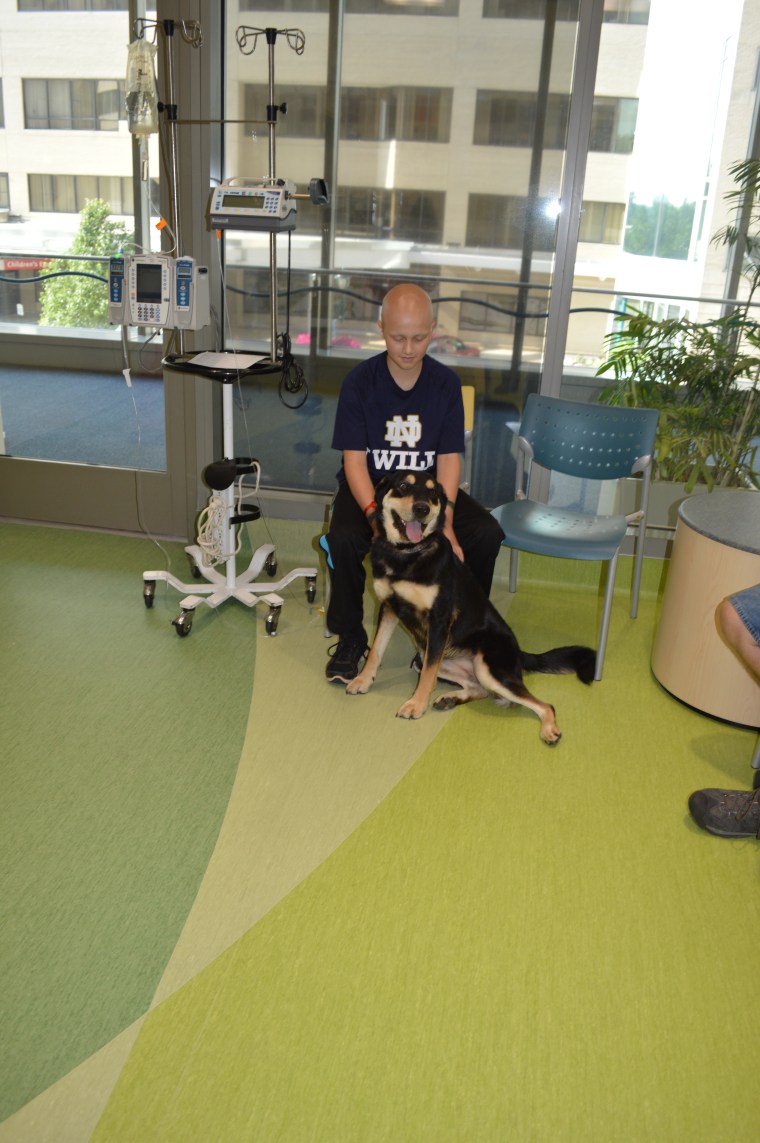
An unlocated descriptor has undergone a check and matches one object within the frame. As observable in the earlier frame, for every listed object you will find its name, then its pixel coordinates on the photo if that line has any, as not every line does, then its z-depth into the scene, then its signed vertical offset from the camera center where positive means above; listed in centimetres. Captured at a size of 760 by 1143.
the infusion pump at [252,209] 348 +12
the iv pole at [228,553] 347 -123
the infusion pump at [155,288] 373 -19
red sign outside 430 -14
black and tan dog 295 -105
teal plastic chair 354 -73
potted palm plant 430 -51
